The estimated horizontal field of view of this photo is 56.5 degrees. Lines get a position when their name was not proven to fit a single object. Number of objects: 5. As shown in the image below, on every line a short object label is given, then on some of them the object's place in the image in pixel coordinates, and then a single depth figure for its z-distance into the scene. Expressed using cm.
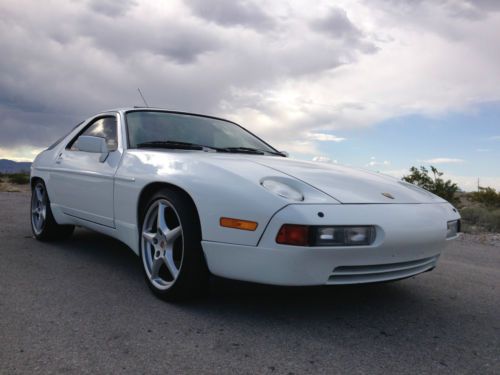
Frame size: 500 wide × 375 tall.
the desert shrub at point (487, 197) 1329
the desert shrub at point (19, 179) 1738
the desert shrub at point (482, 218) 827
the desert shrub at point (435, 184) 1138
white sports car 238
